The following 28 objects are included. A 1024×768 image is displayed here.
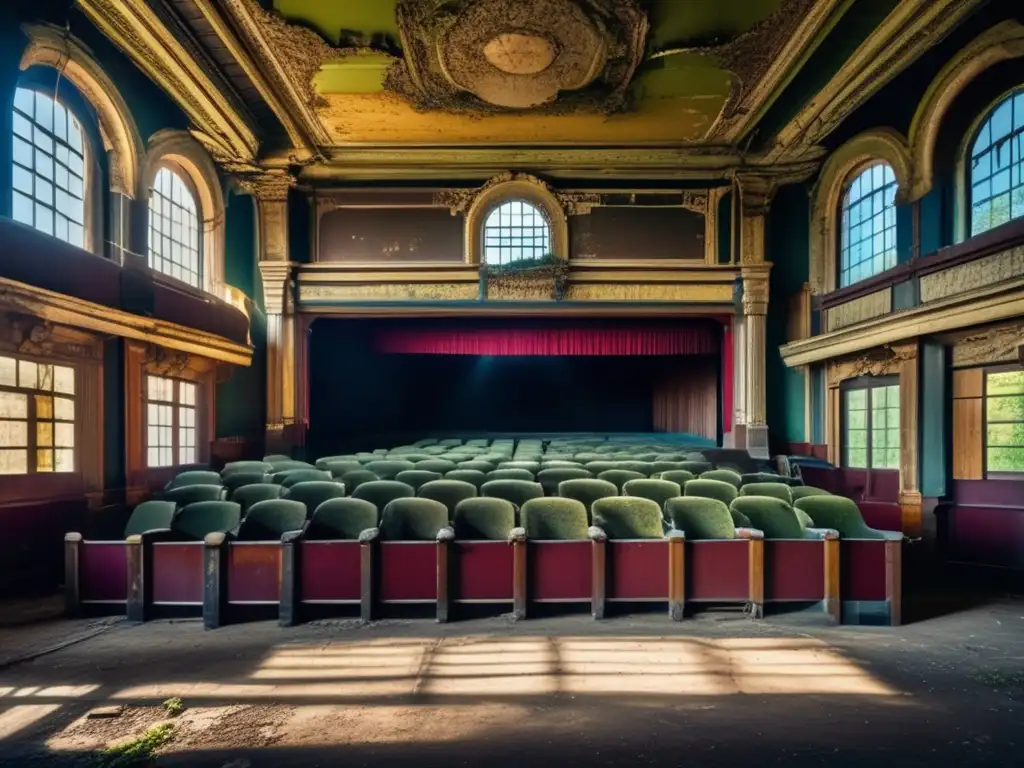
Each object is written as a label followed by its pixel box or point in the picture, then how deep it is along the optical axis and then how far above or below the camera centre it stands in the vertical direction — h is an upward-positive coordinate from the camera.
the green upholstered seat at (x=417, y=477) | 5.51 -0.77
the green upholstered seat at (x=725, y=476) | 5.53 -0.76
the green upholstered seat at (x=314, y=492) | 4.77 -0.78
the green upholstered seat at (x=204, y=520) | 4.20 -0.88
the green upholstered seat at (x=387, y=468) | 6.19 -0.78
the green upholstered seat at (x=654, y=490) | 4.75 -0.76
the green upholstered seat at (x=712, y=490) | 4.75 -0.76
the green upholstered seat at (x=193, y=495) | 4.90 -0.83
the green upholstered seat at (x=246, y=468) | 6.25 -0.80
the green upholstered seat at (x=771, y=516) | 4.12 -0.84
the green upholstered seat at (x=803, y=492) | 4.92 -0.80
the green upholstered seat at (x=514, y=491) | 4.72 -0.76
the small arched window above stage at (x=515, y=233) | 9.08 +2.34
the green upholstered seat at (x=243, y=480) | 5.74 -0.83
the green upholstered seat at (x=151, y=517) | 4.33 -0.89
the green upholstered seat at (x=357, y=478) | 5.61 -0.79
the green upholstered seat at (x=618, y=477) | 5.55 -0.77
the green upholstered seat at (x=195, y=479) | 5.79 -0.83
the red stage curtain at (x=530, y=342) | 10.00 +0.82
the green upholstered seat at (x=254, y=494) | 4.83 -0.81
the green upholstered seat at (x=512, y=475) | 5.67 -0.77
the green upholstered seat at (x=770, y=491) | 4.79 -0.77
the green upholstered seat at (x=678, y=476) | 5.53 -0.76
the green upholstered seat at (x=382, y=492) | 4.71 -0.77
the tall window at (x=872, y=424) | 6.85 -0.36
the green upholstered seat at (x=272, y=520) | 4.13 -0.87
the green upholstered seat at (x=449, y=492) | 4.73 -0.77
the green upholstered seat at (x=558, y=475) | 5.86 -0.80
